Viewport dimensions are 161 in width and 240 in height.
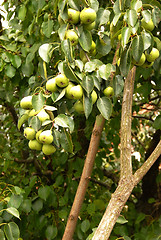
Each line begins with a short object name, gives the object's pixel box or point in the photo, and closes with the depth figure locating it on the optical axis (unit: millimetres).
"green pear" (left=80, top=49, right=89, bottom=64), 1092
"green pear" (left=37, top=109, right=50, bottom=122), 944
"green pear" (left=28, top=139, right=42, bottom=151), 1021
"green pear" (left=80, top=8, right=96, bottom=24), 998
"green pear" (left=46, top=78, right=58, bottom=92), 972
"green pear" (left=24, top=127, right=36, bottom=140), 1012
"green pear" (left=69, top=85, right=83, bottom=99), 918
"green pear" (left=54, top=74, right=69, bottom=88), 942
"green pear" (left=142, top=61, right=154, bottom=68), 1176
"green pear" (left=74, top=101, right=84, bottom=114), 1000
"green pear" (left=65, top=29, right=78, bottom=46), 1016
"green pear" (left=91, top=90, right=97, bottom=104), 984
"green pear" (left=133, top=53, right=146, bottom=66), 1098
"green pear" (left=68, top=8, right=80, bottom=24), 1012
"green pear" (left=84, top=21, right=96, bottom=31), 1075
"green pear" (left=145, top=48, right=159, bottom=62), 1126
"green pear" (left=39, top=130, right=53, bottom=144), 916
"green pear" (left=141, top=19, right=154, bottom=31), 1112
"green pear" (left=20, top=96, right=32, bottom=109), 1051
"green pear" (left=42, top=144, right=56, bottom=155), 987
